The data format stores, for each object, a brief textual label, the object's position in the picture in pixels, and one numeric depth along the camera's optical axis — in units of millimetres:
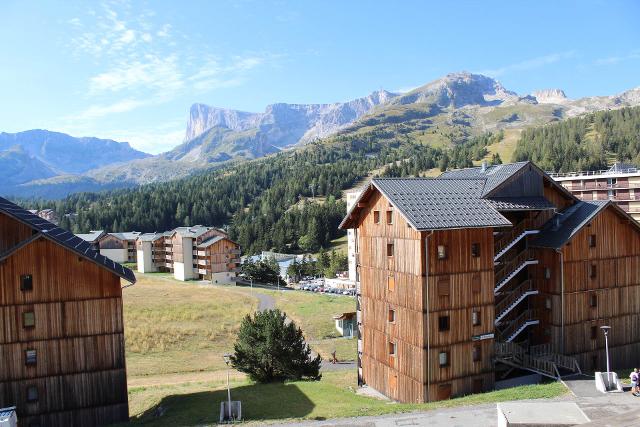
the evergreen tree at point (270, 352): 43250
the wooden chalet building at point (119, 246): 167750
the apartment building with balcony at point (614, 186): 123125
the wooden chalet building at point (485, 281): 35656
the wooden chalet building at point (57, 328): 31625
